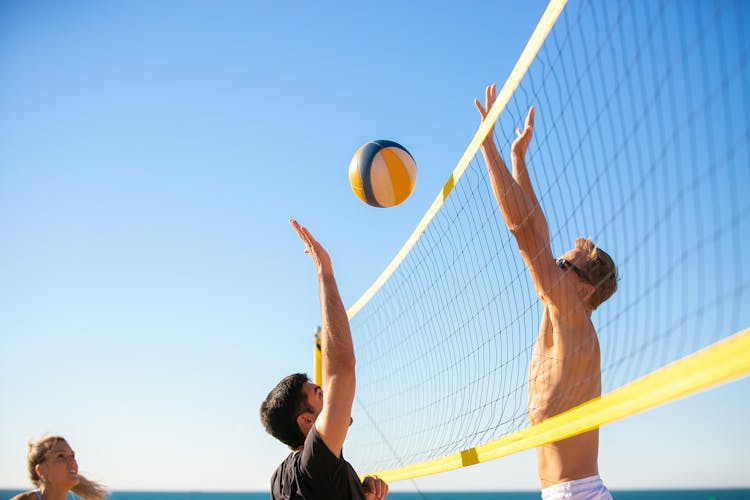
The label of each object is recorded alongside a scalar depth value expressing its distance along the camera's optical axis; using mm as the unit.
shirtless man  2955
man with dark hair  2508
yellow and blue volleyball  4578
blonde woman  4637
